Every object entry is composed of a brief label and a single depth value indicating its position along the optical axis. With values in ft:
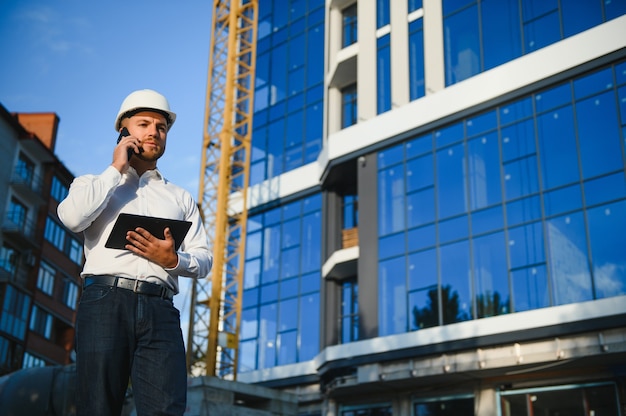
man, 12.68
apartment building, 135.44
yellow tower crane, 127.95
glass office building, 76.07
